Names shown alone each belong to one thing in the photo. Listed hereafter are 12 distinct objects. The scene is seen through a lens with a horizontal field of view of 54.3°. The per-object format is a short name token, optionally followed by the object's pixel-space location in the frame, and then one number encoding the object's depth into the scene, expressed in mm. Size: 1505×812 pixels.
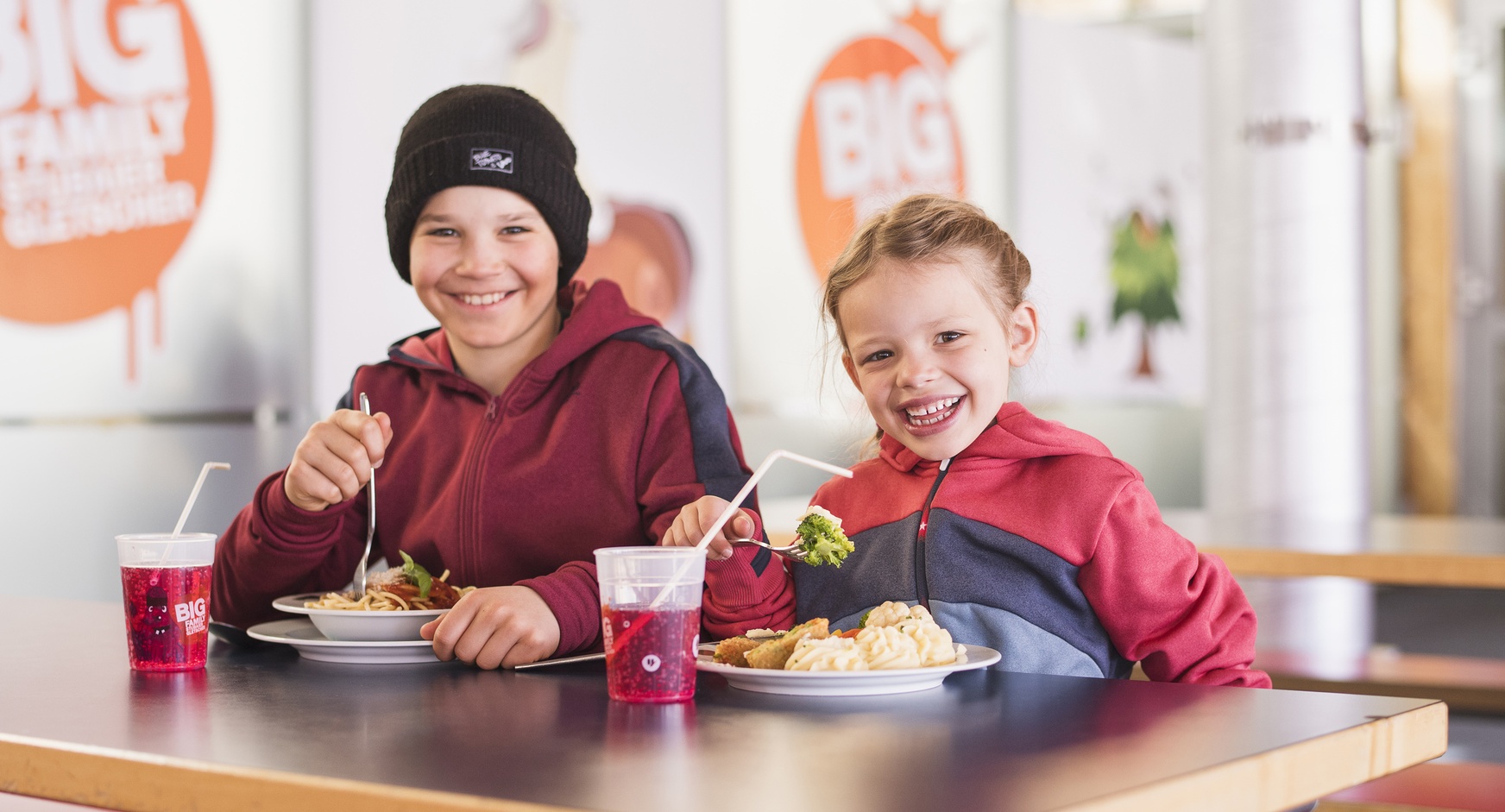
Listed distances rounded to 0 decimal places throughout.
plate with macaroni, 1096
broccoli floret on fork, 1212
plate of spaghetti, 1321
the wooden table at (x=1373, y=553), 2566
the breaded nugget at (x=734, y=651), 1201
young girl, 1463
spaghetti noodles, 1387
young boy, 1619
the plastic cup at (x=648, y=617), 1073
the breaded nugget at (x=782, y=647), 1160
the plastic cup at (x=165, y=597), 1251
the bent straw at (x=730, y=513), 1071
